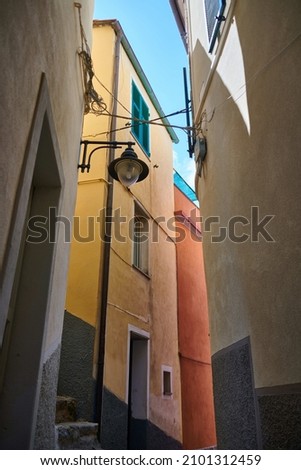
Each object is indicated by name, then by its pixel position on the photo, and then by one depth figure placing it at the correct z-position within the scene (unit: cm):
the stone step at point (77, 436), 384
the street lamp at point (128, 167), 499
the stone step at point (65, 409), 506
